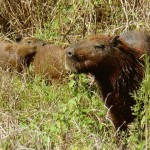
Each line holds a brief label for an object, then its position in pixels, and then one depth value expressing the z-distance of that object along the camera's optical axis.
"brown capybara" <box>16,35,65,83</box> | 16.70
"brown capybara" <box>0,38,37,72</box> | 17.89
